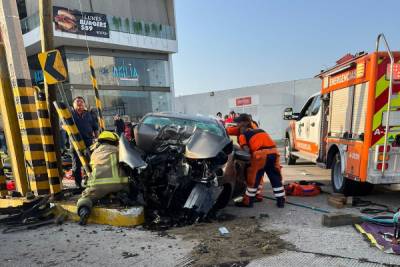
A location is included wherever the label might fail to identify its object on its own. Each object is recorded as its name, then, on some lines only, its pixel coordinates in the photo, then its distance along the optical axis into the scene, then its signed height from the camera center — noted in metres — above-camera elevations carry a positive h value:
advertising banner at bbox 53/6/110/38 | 18.53 +4.18
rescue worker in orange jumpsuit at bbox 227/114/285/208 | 5.26 -1.27
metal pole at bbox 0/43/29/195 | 5.32 -0.54
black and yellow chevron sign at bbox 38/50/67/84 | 4.99 +0.44
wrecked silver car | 4.23 -1.15
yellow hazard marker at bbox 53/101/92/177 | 5.15 -0.58
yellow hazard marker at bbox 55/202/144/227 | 4.27 -1.60
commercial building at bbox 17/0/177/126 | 19.66 +2.94
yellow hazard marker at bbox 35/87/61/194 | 5.16 -0.72
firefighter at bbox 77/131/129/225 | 4.23 -1.15
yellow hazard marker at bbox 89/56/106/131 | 6.29 -0.20
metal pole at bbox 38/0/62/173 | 5.12 +0.76
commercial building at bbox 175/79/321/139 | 20.36 -0.98
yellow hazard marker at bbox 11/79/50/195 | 5.06 -0.61
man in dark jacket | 6.18 -0.62
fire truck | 4.96 -0.68
